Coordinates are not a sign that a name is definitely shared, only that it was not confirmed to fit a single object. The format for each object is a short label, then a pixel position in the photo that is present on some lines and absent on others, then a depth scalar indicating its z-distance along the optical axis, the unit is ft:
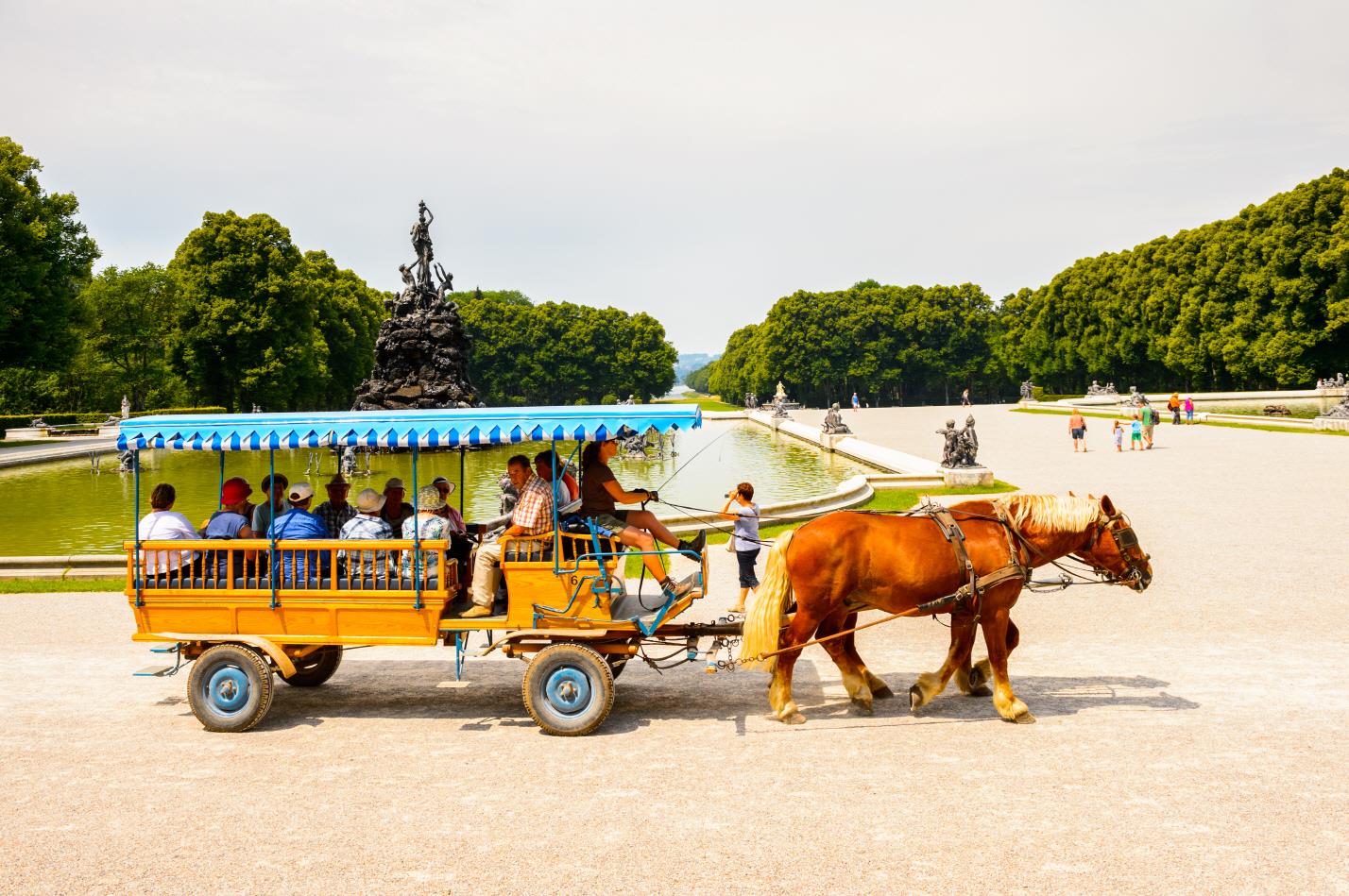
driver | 26.48
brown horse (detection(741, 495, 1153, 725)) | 25.96
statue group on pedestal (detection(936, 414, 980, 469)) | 81.82
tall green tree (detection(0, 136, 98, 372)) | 146.20
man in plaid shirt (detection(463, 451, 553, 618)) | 26.07
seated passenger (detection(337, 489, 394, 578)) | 26.32
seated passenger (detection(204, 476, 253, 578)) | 27.12
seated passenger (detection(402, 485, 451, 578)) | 26.23
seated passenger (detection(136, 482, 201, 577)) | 27.09
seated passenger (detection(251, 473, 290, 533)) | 28.48
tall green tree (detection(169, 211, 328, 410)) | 194.80
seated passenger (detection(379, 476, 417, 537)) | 29.84
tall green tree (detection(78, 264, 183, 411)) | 230.27
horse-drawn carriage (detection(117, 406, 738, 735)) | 25.55
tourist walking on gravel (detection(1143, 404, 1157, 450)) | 113.70
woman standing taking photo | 40.93
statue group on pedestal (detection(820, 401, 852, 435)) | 157.58
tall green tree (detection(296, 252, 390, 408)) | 235.40
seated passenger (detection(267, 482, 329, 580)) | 26.48
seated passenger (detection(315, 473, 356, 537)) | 29.37
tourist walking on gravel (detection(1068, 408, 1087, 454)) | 114.11
